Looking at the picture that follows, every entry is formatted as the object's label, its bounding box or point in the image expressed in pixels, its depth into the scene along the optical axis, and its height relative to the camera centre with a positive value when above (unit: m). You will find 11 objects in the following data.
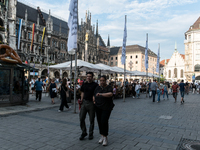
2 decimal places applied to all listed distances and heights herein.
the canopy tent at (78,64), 14.17 +1.22
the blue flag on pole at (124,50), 14.12 +2.35
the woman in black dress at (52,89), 11.18 -0.63
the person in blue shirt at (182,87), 13.51 -0.51
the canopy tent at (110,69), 16.97 +1.04
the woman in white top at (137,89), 16.95 -0.92
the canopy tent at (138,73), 26.91 +1.05
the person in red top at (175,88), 13.88 -0.65
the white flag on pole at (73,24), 8.93 +2.80
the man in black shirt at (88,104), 4.87 -0.68
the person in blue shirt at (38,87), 12.96 -0.59
